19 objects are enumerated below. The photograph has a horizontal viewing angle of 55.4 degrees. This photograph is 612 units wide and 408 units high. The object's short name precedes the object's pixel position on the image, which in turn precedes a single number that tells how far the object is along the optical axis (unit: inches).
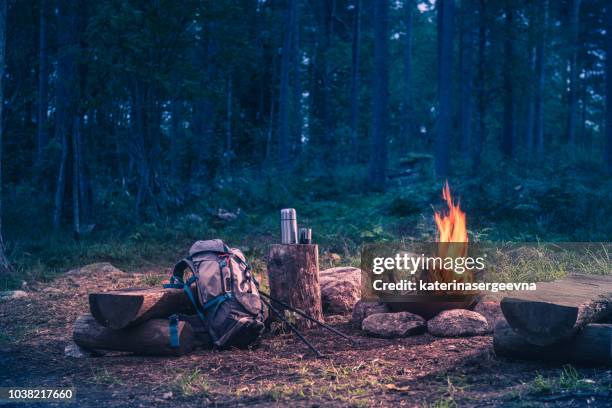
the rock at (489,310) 235.8
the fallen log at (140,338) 199.9
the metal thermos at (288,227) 239.3
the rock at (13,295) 295.6
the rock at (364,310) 239.9
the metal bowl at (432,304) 230.7
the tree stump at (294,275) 234.8
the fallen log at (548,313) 156.9
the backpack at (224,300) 206.1
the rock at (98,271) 349.7
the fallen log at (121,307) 190.4
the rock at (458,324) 217.5
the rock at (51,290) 309.7
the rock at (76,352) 206.7
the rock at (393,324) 223.5
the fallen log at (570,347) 163.8
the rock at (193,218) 530.0
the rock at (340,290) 268.8
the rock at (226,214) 559.2
